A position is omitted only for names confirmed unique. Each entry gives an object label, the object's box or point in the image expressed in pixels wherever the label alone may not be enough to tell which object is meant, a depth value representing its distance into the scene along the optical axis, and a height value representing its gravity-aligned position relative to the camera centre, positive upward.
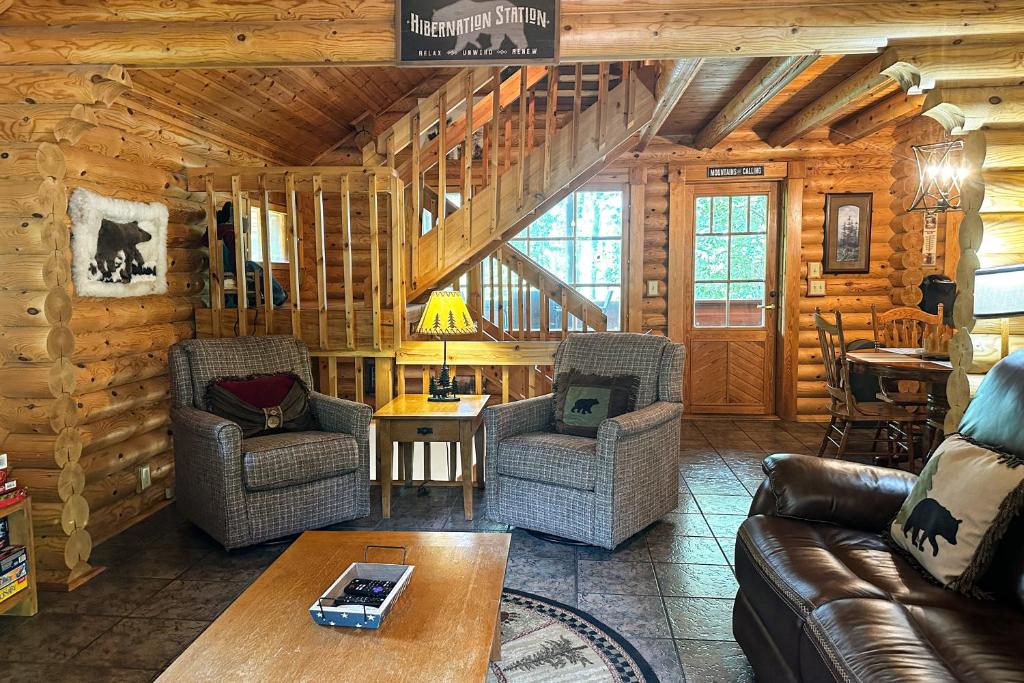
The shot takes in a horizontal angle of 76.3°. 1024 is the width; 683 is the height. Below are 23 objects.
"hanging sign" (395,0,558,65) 2.68 +1.05
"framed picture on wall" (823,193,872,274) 5.80 +0.45
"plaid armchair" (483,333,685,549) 2.97 -0.82
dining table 3.76 -0.52
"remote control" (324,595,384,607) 1.67 -0.81
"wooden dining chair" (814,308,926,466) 4.14 -0.82
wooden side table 3.36 -0.74
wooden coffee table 1.45 -0.84
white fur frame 3.04 +0.26
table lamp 3.51 -0.16
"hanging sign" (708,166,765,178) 5.84 +1.02
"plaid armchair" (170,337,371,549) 2.97 -0.83
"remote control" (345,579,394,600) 1.72 -0.81
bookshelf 2.50 -0.97
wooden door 5.99 -0.14
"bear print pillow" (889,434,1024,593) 1.66 -0.62
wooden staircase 4.50 +0.96
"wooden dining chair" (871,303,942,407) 4.91 -0.36
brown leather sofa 1.38 -0.77
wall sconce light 4.01 +0.71
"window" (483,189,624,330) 6.24 +0.40
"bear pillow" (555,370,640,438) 3.32 -0.60
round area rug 2.08 -1.23
